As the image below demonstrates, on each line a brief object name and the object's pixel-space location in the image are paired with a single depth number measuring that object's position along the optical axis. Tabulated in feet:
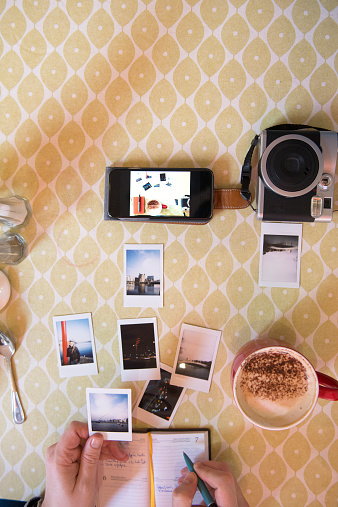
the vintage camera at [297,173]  3.23
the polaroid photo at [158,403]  3.78
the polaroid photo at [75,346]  3.82
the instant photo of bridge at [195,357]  3.74
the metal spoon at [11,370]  3.78
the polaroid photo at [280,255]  3.69
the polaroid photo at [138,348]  3.78
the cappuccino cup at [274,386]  3.19
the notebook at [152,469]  3.73
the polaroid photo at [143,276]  3.77
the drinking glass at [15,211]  3.57
